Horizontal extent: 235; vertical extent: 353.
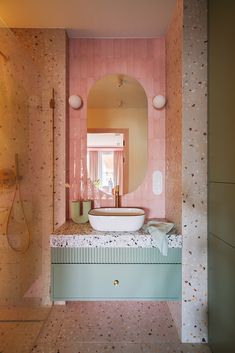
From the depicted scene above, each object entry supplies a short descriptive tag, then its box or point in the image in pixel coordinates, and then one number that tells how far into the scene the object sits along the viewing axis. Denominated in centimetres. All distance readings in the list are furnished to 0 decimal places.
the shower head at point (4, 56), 178
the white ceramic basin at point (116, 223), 162
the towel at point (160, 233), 155
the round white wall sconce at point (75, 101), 205
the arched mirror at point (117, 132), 209
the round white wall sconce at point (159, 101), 205
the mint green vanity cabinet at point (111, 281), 160
